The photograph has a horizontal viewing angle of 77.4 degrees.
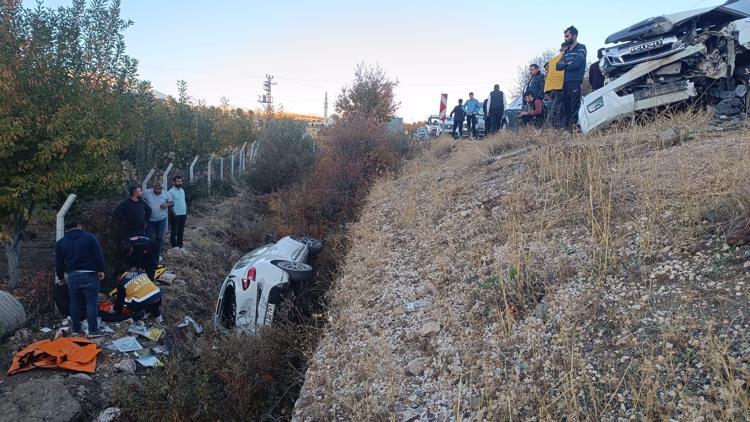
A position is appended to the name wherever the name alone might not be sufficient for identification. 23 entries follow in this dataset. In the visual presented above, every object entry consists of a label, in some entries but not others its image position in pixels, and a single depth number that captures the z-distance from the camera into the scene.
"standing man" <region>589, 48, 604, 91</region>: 9.39
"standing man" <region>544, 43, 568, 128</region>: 8.24
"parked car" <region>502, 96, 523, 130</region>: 13.41
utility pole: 59.12
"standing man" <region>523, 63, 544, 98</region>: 9.91
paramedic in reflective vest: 6.24
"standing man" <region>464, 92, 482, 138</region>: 15.16
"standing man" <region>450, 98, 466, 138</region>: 15.99
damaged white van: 6.89
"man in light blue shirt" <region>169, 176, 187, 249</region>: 8.90
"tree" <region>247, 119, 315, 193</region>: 15.70
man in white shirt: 8.29
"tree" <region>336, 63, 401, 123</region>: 17.34
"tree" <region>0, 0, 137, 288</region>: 5.88
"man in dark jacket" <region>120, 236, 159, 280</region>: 7.06
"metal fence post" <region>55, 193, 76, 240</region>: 6.05
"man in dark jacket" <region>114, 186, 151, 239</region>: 7.27
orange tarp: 4.77
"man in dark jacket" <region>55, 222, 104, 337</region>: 5.60
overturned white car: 5.77
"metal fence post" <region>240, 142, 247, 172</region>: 20.56
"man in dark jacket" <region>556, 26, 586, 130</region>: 7.83
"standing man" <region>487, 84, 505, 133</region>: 12.89
